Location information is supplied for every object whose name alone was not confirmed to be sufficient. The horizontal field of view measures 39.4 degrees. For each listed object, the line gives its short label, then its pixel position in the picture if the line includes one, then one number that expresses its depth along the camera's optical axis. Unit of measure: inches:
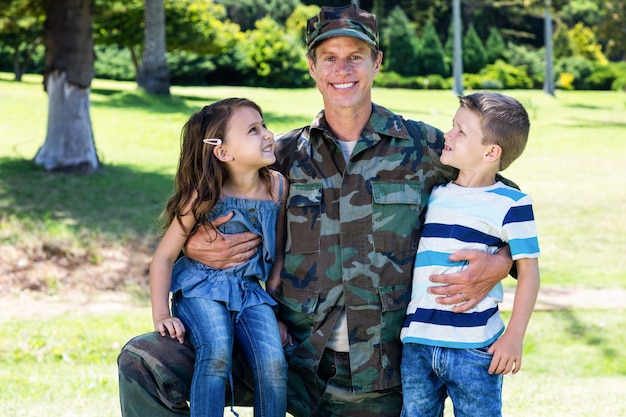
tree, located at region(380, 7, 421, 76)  1699.1
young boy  125.9
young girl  129.7
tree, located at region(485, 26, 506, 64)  1798.7
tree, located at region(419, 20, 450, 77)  1705.2
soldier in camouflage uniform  136.3
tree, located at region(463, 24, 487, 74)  1752.0
